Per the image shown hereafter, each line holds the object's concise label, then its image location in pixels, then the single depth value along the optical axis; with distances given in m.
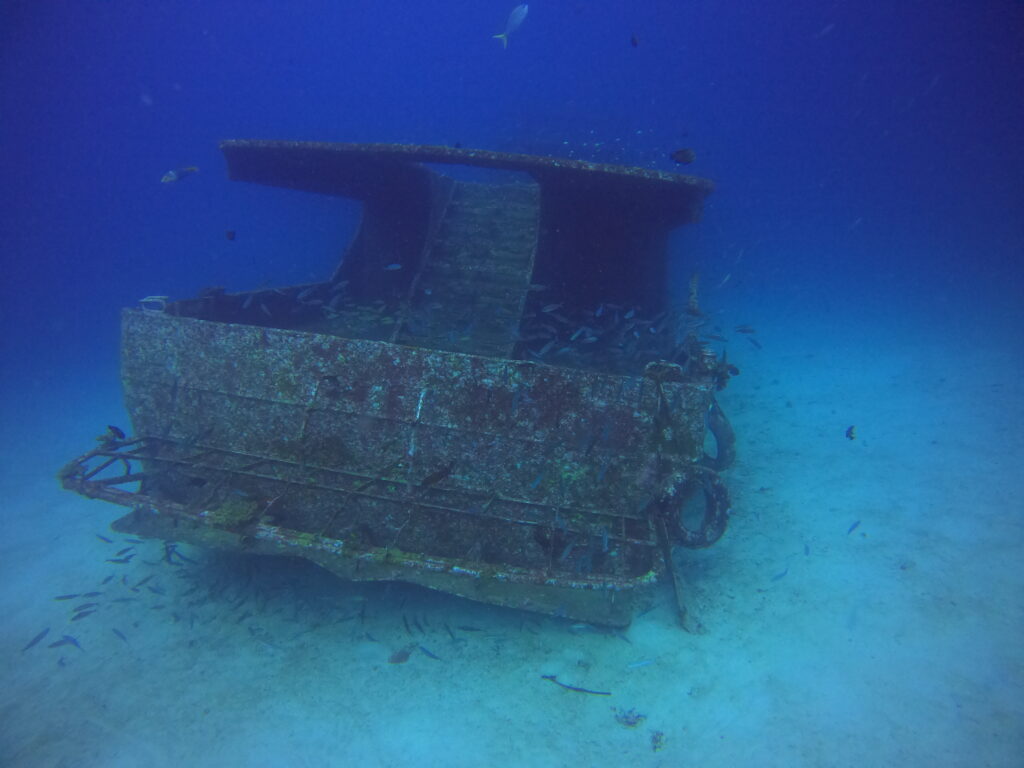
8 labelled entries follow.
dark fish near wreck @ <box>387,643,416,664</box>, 4.92
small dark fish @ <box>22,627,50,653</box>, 5.52
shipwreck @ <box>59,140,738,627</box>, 4.45
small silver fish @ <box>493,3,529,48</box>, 8.49
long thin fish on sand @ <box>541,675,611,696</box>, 4.52
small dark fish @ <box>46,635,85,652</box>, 5.40
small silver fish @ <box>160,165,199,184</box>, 8.88
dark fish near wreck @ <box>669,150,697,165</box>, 6.43
